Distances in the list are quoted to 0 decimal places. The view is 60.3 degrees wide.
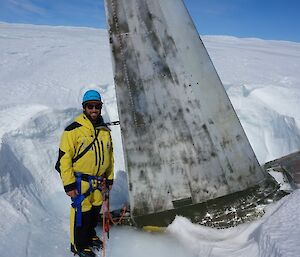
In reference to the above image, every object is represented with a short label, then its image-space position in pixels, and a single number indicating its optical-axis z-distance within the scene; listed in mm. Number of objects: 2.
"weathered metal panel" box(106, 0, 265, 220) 2068
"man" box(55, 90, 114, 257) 1954
